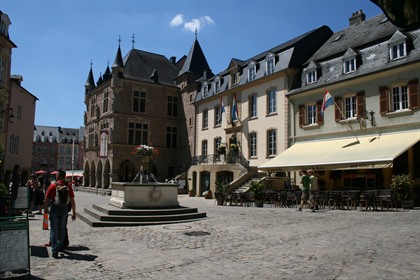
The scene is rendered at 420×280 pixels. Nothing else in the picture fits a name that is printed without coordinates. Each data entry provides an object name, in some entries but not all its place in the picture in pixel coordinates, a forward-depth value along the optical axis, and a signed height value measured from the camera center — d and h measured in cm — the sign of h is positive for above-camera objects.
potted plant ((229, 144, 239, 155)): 2691 +213
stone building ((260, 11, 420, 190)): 1655 +370
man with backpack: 666 -71
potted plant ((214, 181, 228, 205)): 1906 -101
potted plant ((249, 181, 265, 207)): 1767 -81
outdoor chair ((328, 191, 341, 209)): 1560 -95
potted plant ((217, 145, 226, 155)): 2794 +218
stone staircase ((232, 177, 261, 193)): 2189 -66
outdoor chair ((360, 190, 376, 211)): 1434 -79
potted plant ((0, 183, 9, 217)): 746 -54
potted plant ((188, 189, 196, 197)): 2828 -128
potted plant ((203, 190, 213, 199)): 2506 -133
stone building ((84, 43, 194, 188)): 3509 +573
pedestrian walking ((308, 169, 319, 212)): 1462 -59
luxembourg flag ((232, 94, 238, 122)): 2802 +516
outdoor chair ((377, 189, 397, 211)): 1421 -78
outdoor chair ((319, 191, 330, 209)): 1599 -89
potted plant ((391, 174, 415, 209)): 1460 -49
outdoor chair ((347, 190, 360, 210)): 1519 -84
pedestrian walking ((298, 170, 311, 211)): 1479 -41
